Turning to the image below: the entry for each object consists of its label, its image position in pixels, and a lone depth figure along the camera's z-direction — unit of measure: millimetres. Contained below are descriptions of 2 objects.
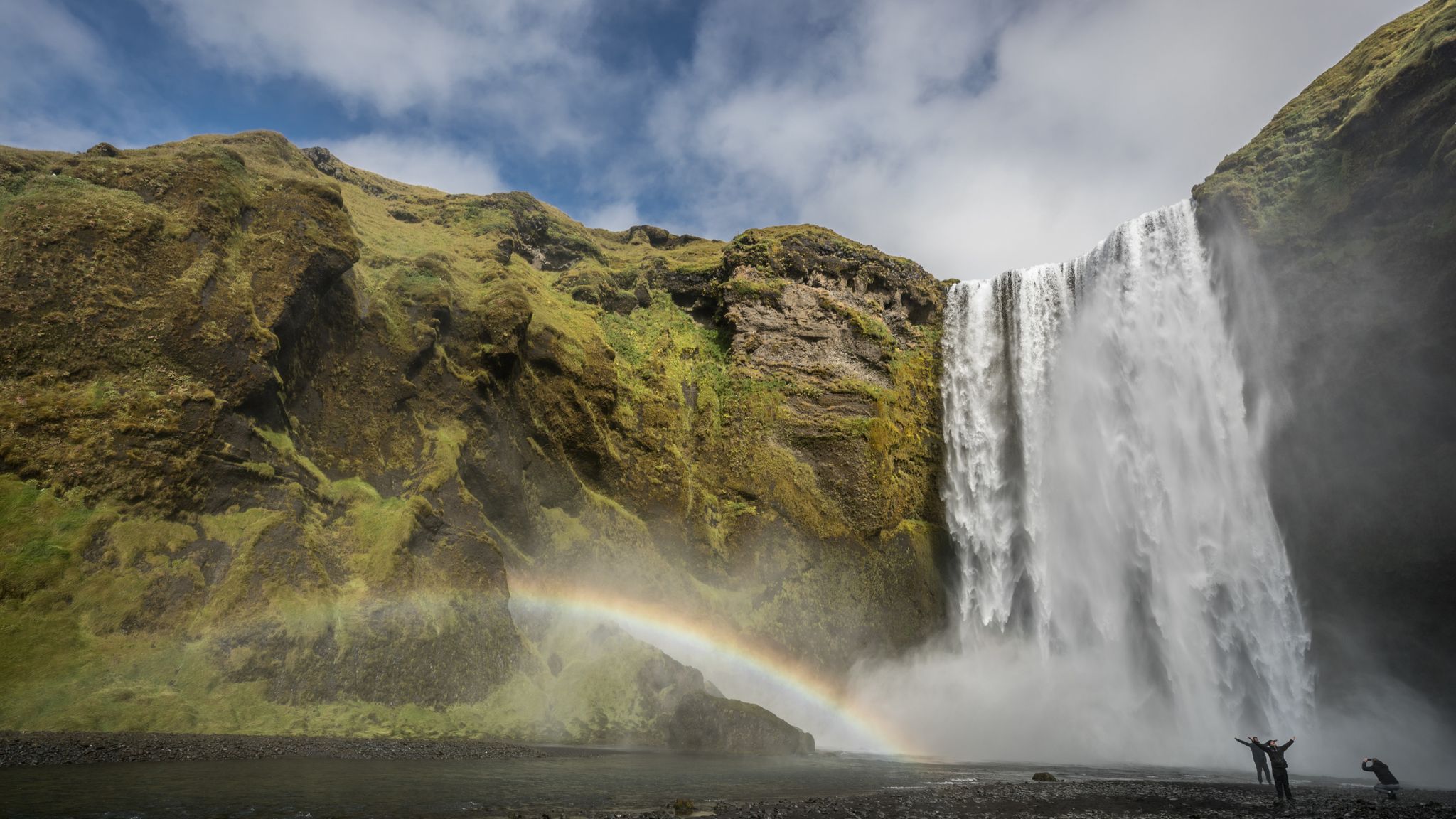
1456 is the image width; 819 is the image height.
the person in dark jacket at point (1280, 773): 18047
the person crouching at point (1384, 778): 18375
